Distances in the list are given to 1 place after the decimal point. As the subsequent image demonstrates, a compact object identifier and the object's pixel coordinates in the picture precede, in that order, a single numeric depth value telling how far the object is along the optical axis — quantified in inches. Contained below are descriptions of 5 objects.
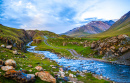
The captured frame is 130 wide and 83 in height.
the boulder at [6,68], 733.6
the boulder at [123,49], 1950.9
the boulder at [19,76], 634.8
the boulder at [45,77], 753.8
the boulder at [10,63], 827.6
